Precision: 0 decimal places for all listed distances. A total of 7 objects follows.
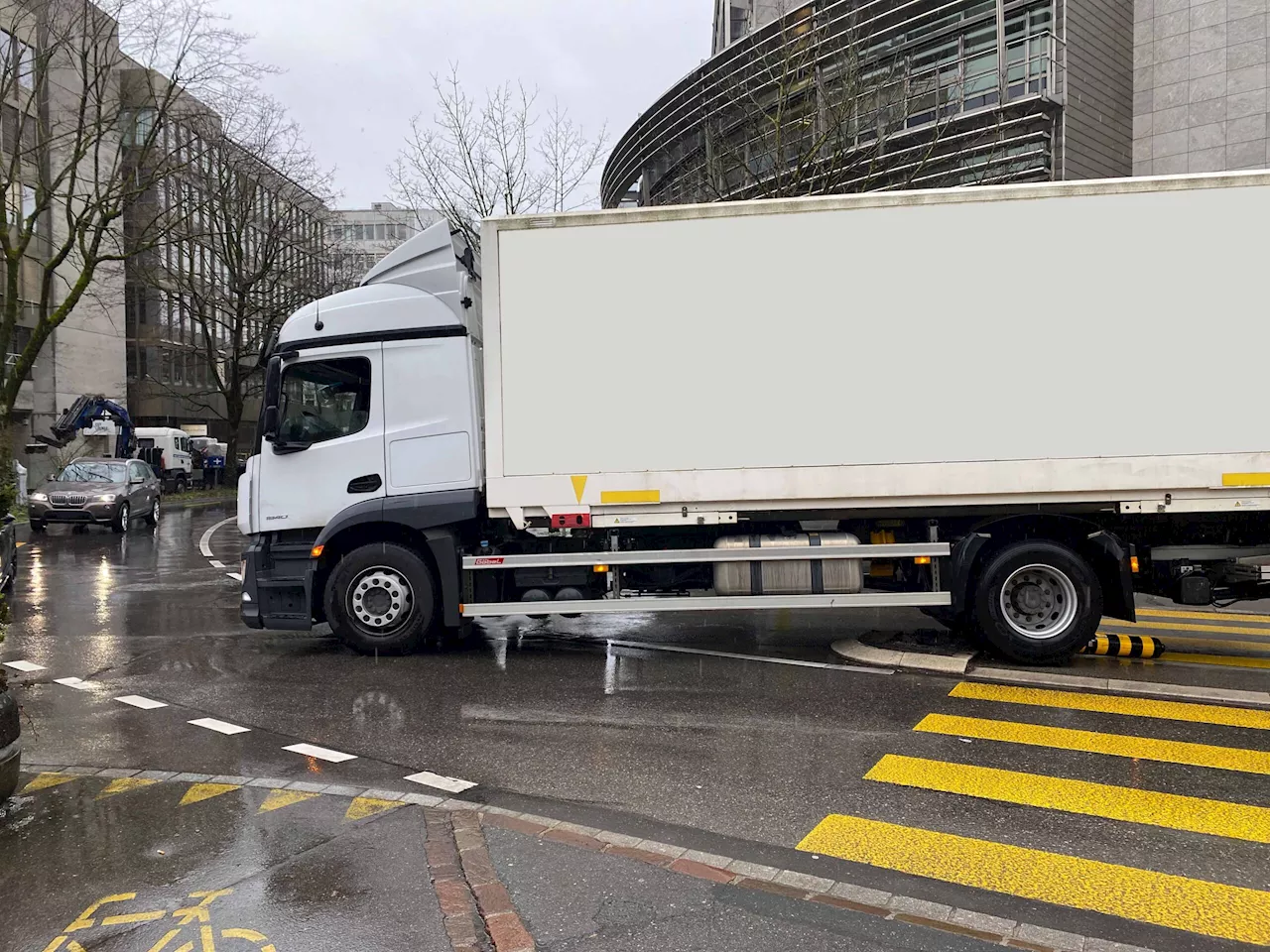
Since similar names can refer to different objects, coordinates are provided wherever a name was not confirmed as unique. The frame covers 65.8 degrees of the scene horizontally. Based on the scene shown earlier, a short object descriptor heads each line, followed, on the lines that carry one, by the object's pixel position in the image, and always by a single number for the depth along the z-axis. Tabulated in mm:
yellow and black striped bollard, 8312
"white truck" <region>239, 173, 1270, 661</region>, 7285
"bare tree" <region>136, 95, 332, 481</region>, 36375
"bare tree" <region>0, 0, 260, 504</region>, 24891
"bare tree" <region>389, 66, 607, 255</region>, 23641
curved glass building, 17547
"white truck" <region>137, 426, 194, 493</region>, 41906
